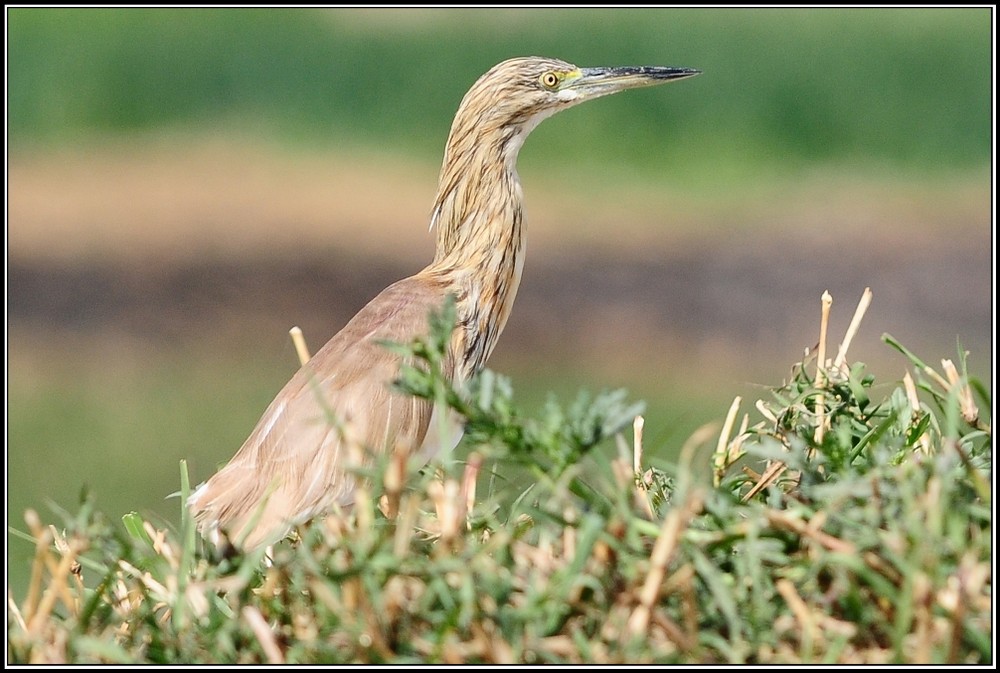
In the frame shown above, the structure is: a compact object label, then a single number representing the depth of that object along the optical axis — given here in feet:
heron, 27.15
